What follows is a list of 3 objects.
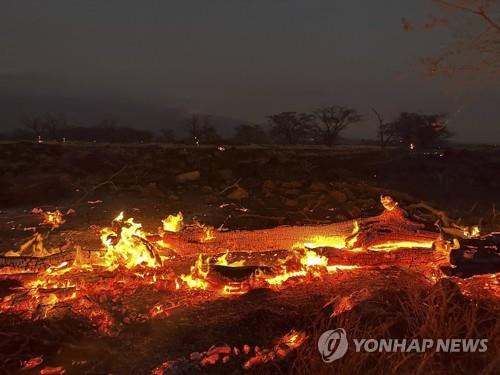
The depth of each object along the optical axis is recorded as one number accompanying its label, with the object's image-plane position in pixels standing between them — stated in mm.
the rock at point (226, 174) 13384
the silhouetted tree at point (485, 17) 5395
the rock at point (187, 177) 12938
